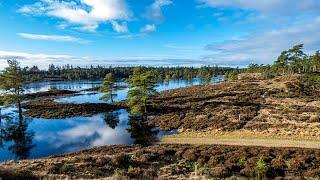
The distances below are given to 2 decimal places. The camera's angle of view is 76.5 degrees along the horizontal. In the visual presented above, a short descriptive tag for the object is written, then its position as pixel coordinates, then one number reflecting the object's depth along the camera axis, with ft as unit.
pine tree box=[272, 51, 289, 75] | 229.33
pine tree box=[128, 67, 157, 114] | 123.55
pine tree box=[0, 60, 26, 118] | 137.92
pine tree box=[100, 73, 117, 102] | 165.55
